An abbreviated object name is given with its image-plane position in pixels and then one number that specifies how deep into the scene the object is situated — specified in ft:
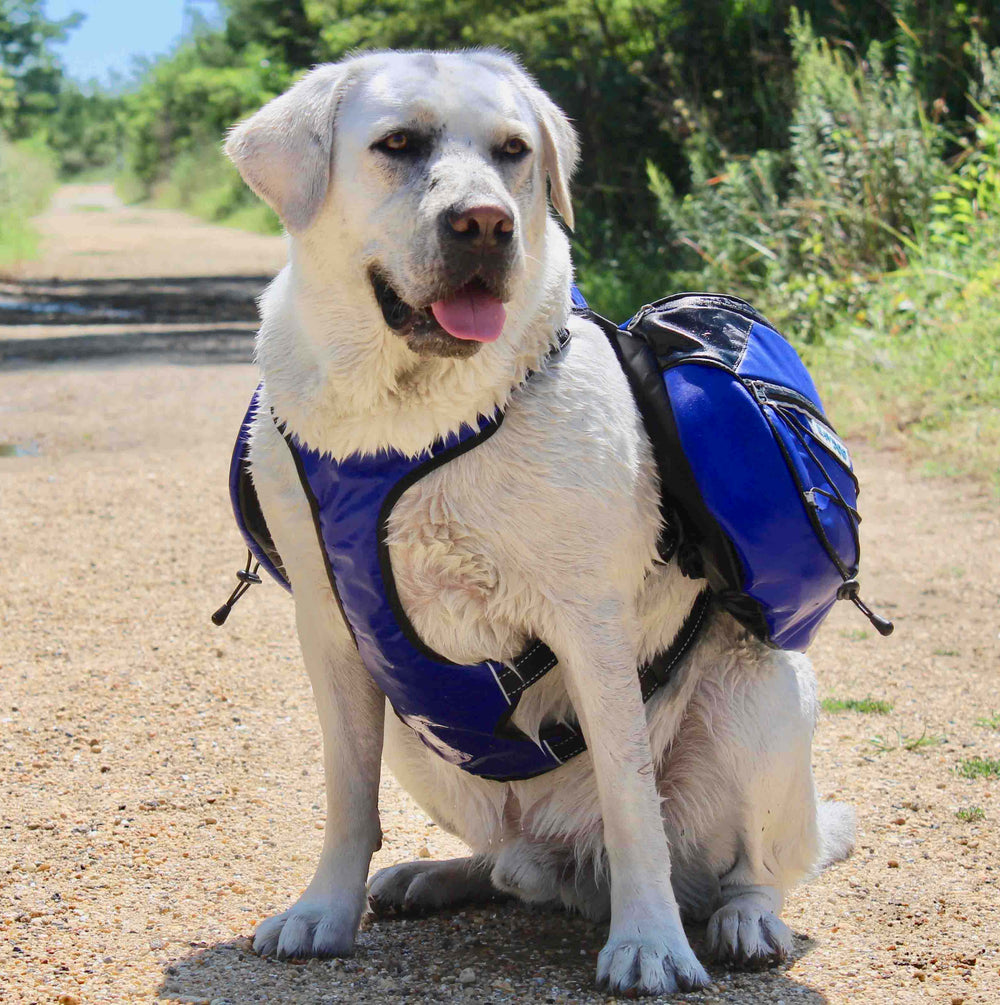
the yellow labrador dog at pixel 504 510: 8.16
